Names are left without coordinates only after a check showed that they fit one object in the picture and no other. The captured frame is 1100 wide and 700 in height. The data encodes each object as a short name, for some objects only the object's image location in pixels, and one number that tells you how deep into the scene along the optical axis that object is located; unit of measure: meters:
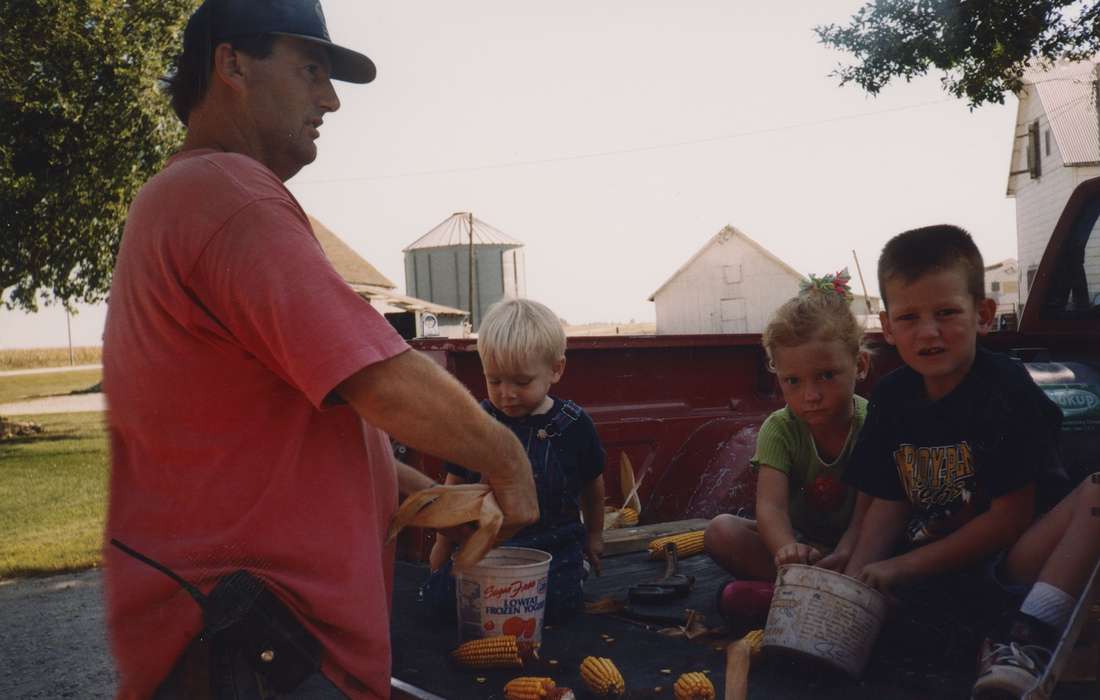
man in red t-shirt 1.67
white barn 41.81
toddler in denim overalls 3.31
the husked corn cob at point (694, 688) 2.21
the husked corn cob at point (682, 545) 3.78
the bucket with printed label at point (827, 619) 2.36
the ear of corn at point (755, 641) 2.52
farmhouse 27.36
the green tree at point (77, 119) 13.72
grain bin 43.00
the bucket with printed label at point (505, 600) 2.68
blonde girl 3.26
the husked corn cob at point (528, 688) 2.23
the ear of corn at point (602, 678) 2.30
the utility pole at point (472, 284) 40.19
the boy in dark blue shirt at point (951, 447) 2.61
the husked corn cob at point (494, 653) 2.50
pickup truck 4.28
